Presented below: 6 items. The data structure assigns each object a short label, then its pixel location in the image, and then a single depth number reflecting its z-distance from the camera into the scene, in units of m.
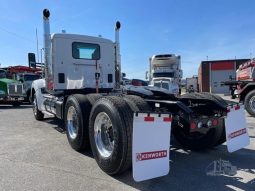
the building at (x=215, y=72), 27.53
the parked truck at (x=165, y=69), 13.54
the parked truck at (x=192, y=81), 31.99
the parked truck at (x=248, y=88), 7.20
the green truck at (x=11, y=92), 10.84
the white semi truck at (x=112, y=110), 2.53
